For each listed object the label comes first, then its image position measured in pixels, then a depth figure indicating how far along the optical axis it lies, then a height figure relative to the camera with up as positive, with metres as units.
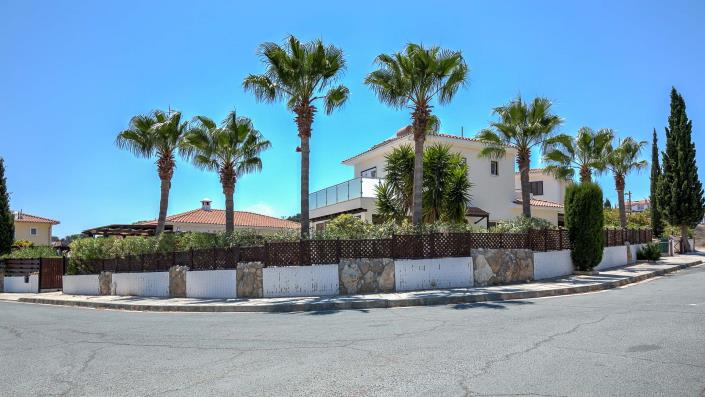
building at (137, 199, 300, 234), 39.28 +2.47
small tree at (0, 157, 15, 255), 35.19 +2.23
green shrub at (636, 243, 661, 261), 27.98 -0.48
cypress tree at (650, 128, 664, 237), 46.87 +5.17
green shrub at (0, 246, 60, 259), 31.66 +0.11
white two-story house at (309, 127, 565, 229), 29.02 +3.50
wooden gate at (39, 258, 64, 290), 29.56 -1.00
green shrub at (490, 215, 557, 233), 18.59 +0.76
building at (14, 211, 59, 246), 57.06 +2.95
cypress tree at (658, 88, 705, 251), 37.69 +4.75
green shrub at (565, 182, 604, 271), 19.84 +0.78
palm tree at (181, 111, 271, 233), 23.25 +4.63
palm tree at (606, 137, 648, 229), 34.16 +5.15
